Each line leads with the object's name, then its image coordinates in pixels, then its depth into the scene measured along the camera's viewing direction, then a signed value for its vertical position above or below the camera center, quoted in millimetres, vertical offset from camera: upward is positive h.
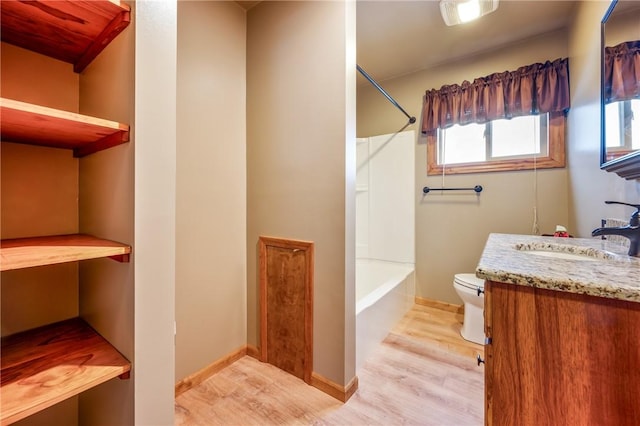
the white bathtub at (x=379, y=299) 1864 -765
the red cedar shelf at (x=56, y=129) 667 +265
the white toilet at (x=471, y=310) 2118 -804
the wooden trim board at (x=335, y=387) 1519 -1042
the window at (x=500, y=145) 2266 +659
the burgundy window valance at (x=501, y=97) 2164 +1075
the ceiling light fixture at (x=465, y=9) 1738 +1406
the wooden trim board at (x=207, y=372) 1568 -1029
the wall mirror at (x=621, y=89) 1029 +548
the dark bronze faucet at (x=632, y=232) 961 -72
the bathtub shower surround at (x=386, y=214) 2891 -7
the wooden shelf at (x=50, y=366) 667 -458
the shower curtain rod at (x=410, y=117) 2830 +1070
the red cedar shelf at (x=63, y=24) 753 +600
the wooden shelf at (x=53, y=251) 657 -103
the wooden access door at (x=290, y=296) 1651 -556
